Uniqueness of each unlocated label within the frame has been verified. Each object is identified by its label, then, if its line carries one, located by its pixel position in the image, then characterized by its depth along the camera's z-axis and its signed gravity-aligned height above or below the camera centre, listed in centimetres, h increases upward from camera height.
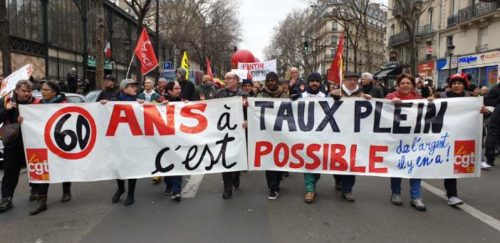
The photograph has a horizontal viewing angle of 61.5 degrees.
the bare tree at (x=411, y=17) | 2242 +432
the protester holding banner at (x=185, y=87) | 771 +15
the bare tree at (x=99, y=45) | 1861 +222
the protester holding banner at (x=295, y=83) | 903 +29
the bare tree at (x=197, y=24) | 3941 +768
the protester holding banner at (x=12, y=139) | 544 -58
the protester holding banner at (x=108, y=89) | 685 +9
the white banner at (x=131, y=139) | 561 -61
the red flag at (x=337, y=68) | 632 +43
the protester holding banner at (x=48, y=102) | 545 -11
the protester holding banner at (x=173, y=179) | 585 -120
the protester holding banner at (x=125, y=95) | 582 +0
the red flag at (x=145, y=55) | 951 +92
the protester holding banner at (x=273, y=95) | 595 +1
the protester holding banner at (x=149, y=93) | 667 +3
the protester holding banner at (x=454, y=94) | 554 +5
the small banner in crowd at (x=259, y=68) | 1642 +109
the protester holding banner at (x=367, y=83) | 727 +23
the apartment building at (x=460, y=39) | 2933 +479
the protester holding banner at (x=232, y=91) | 661 +7
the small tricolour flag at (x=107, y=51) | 3080 +321
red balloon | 1889 +178
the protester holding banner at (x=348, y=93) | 579 +4
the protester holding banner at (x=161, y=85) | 848 +20
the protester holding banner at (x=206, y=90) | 951 +12
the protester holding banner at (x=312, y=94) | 579 +3
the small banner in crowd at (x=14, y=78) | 552 +21
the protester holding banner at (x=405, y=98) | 552 -3
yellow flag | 1508 +125
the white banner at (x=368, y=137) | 555 -54
